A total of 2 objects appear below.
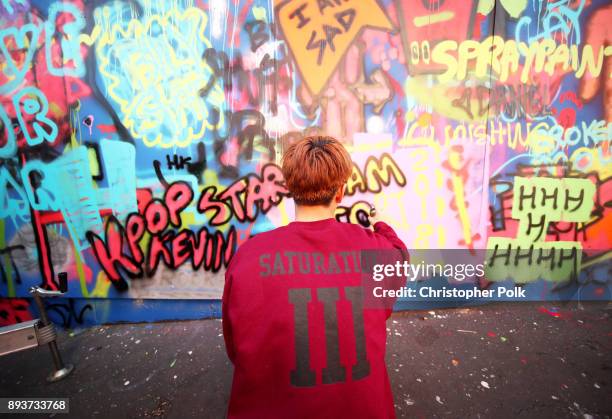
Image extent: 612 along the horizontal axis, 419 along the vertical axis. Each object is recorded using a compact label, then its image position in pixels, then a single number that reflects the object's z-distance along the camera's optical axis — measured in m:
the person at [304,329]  1.13
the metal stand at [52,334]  2.48
